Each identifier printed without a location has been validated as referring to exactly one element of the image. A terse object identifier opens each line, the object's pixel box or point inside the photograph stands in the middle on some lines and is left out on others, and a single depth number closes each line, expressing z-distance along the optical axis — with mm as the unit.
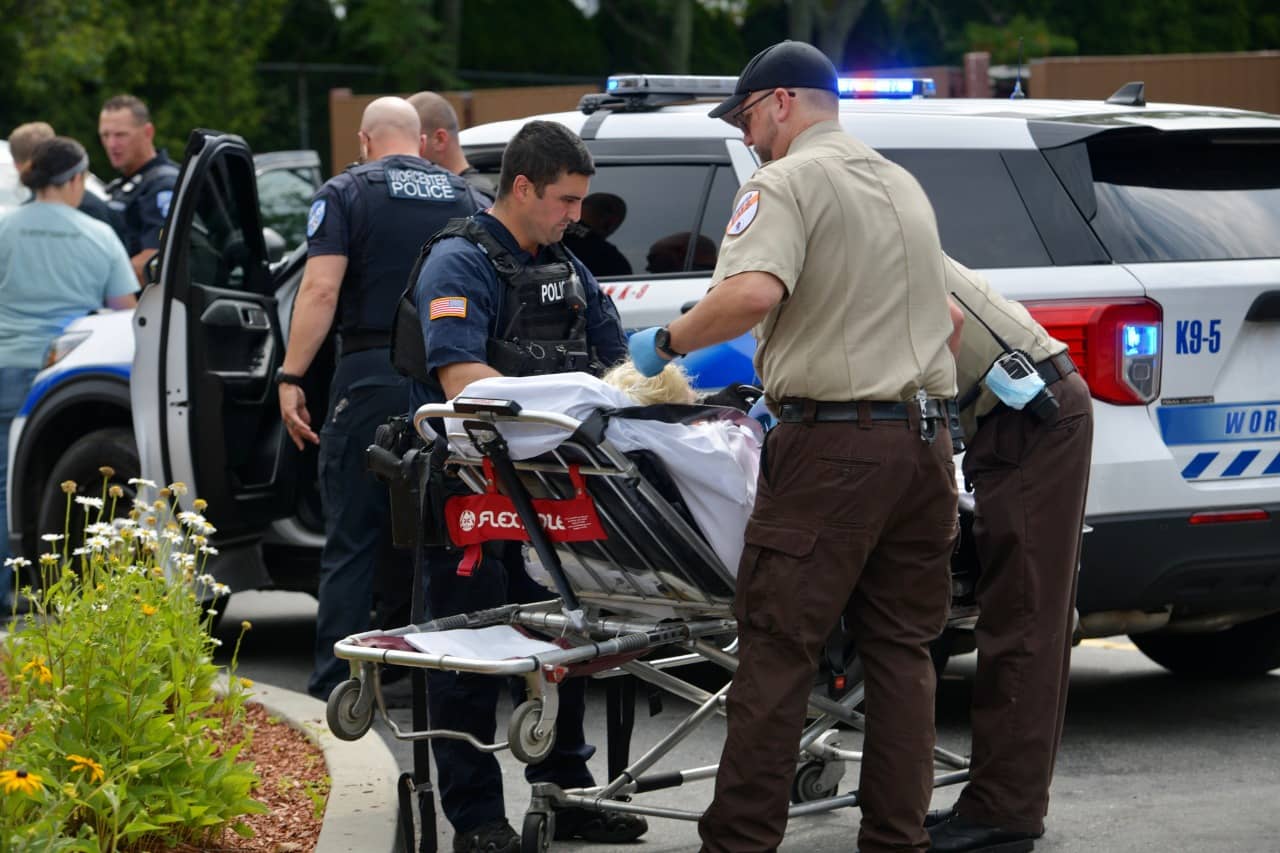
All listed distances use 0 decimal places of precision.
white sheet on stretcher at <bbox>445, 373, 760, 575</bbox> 8180
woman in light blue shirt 16828
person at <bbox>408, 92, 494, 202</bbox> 13812
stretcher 8078
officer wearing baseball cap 8164
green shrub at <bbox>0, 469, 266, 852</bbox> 8031
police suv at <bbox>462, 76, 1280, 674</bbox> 10859
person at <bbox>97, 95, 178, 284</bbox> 18687
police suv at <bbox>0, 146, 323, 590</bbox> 13281
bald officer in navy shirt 12273
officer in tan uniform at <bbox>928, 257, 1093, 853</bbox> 9367
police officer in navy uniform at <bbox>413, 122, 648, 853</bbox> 9336
